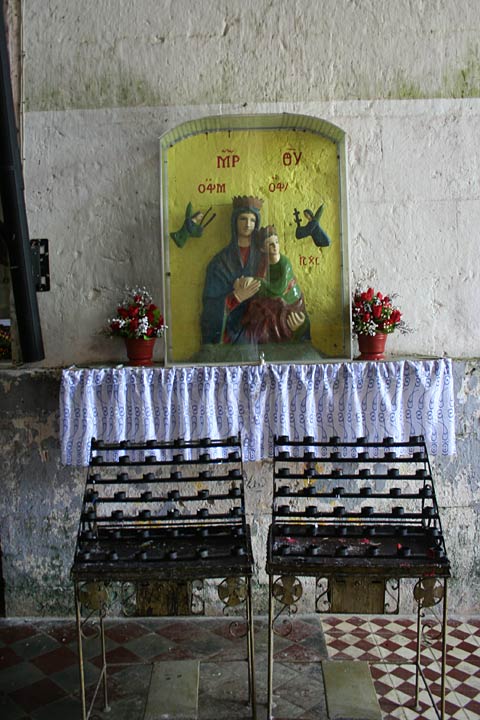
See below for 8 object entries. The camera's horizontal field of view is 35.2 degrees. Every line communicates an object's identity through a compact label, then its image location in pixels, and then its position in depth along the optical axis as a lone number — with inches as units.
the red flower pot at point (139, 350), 206.8
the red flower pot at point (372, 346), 206.2
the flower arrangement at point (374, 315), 205.8
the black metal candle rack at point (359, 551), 141.6
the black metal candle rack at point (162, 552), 143.6
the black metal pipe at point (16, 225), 200.8
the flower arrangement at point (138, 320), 205.5
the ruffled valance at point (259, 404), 198.7
